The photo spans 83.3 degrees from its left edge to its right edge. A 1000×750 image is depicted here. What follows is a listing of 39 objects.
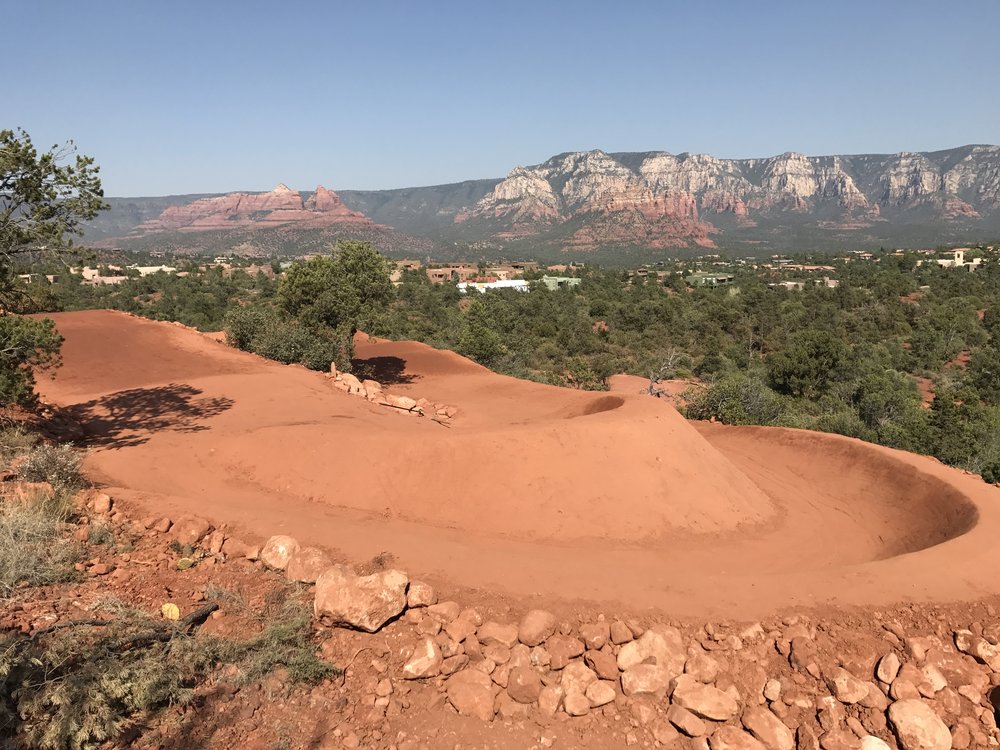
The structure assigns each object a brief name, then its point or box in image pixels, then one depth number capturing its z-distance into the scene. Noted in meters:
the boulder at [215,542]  7.64
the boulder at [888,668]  5.84
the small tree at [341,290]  23.83
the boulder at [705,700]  5.48
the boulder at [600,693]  5.65
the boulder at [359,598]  6.24
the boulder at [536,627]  6.26
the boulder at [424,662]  5.82
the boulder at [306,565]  7.11
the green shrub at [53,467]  8.34
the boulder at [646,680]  5.77
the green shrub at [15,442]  9.90
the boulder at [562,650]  6.06
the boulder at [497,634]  6.25
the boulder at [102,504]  7.90
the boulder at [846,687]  5.63
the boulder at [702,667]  5.91
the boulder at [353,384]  20.36
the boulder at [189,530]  7.71
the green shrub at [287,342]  24.44
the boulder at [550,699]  5.59
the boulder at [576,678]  5.75
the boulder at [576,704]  5.56
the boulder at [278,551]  7.39
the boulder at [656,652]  6.01
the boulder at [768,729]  5.25
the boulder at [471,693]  5.49
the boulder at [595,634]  6.27
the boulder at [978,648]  6.11
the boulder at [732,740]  5.19
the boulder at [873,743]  5.16
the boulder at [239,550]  7.61
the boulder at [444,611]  6.51
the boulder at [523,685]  5.67
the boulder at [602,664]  5.93
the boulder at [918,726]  5.18
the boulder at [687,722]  5.33
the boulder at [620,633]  6.32
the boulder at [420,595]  6.63
